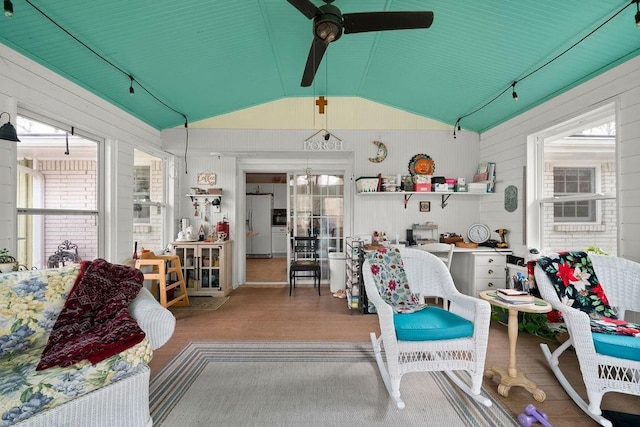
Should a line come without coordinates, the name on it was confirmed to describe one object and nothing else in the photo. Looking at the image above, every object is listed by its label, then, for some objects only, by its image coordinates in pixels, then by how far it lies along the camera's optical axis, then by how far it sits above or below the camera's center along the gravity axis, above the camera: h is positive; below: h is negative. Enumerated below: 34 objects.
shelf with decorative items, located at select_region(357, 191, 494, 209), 4.06 +0.29
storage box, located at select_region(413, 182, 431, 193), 4.05 +0.38
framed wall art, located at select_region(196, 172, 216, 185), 4.58 +0.57
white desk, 3.54 -0.70
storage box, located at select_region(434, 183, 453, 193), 4.06 +0.37
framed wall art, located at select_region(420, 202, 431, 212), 4.38 +0.11
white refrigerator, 8.07 -0.32
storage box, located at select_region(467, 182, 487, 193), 4.00 +0.38
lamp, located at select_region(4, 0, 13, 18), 1.60 +1.18
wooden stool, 3.29 -0.73
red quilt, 1.48 -0.65
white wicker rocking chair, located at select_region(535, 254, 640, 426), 1.67 -0.79
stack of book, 2.01 -0.61
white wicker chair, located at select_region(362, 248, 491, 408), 1.82 -0.91
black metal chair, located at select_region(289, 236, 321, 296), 4.39 -0.72
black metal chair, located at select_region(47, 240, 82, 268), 2.66 -0.42
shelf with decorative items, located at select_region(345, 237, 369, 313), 3.46 -0.87
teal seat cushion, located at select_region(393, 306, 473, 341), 1.84 -0.76
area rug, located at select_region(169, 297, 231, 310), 3.67 -1.24
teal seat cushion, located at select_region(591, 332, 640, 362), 1.64 -0.78
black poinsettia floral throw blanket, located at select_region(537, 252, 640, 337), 2.10 -0.54
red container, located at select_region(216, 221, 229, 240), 4.38 -0.22
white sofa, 1.33 -0.94
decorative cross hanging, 4.05 +1.61
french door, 4.81 +0.14
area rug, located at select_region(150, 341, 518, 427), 1.70 -1.24
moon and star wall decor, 4.33 +0.93
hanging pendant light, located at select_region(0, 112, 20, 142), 1.87 +0.54
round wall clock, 4.08 -0.29
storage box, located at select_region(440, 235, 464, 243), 4.10 -0.38
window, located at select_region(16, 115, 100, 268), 2.39 +0.21
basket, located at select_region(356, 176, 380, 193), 4.08 +0.43
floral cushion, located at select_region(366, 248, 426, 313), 2.35 -0.57
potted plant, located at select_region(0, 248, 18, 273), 1.86 -0.34
